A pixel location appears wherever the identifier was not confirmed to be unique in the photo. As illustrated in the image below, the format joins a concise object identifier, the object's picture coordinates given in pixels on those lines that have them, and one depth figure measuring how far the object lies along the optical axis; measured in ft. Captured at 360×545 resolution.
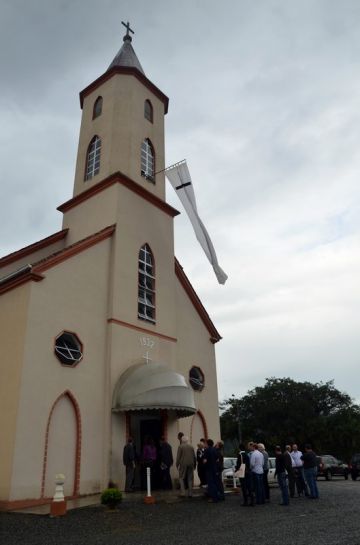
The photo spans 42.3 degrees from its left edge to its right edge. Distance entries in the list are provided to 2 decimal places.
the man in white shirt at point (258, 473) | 40.88
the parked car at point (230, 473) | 67.64
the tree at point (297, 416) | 165.37
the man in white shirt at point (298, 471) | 46.90
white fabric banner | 66.90
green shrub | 35.60
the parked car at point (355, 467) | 88.21
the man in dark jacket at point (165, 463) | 48.00
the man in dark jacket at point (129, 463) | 45.60
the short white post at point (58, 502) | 34.06
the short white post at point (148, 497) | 40.57
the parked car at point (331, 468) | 90.63
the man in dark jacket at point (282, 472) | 39.75
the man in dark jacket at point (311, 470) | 44.21
